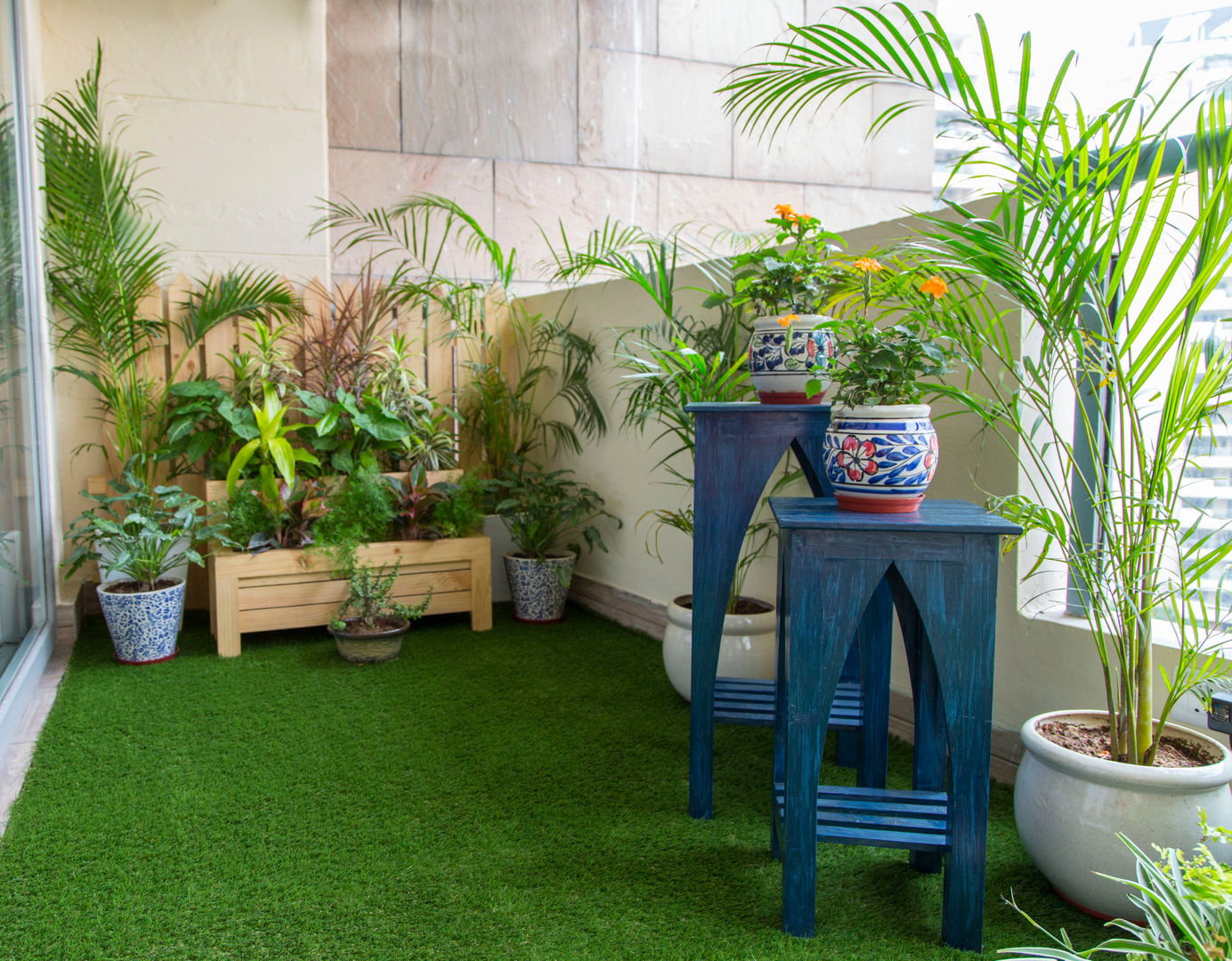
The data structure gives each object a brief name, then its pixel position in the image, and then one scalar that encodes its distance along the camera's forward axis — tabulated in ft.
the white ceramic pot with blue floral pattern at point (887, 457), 5.71
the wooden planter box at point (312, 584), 11.18
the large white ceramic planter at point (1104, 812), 5.35
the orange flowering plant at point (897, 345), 5.79
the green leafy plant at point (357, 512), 11.65
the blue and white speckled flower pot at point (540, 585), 12.53
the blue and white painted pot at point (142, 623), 10.51
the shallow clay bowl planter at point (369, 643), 10.73
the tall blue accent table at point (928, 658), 5.48
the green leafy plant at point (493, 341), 13.24
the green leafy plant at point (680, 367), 8.14
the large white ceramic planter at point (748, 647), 8.70
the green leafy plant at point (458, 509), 12.44
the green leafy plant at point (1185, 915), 2.97
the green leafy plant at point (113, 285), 11.72
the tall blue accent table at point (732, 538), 7.06
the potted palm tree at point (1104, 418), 5.16
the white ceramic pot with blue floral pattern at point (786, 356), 6.94
